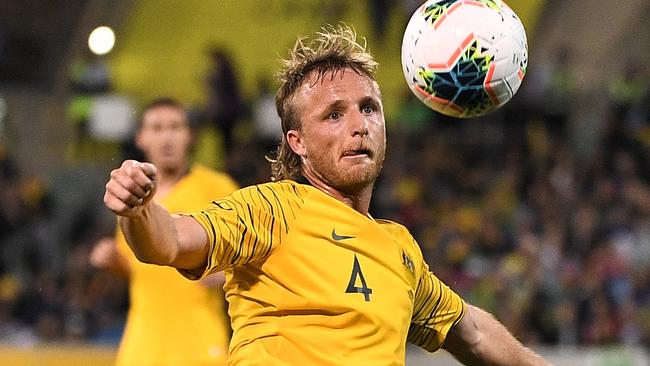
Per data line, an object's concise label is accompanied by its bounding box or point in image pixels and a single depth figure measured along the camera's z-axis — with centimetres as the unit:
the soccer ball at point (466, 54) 774
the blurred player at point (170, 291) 1172
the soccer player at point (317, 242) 645
